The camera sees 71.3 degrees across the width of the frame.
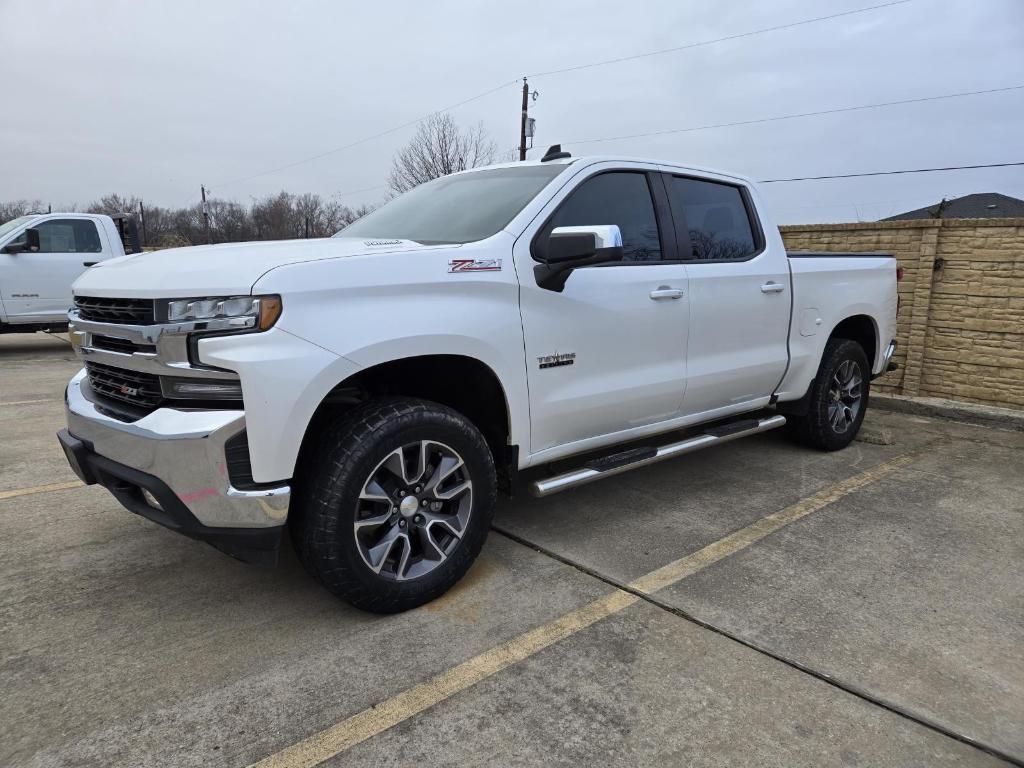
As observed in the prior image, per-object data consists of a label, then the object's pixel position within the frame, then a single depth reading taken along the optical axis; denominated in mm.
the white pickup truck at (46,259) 10328
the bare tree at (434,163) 37469
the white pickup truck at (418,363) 2516
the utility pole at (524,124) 28928
